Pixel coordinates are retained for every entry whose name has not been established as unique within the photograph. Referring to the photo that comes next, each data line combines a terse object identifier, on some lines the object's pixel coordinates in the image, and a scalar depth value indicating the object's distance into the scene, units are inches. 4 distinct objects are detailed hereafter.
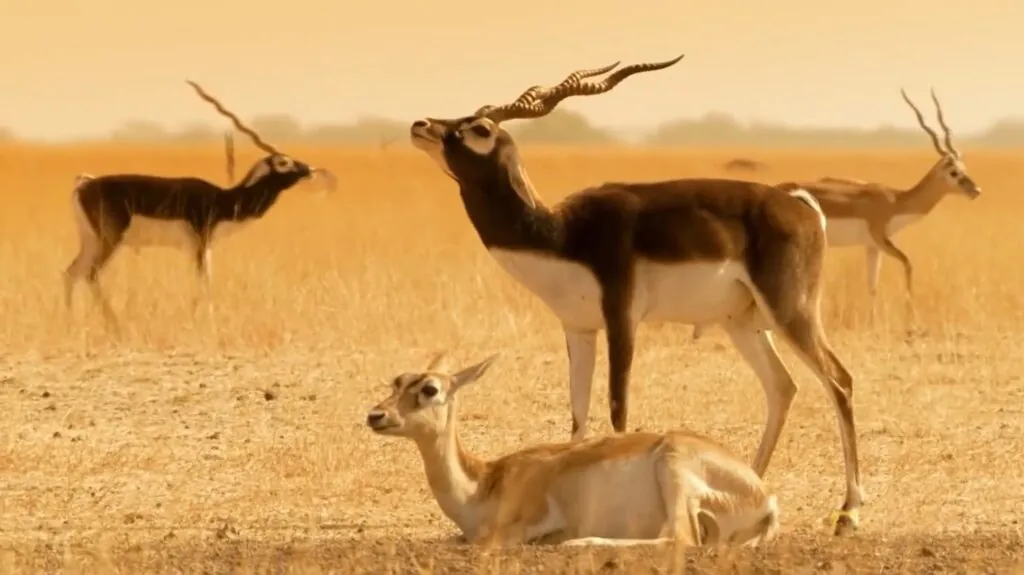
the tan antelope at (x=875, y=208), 1508.4
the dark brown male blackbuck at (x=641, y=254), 716.7
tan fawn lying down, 580.1
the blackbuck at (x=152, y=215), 1408.7
